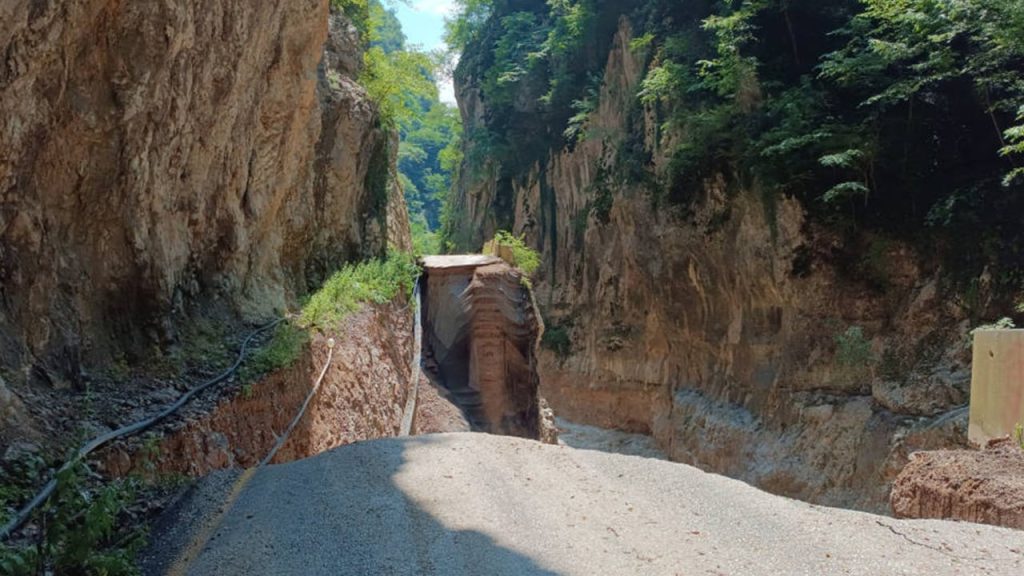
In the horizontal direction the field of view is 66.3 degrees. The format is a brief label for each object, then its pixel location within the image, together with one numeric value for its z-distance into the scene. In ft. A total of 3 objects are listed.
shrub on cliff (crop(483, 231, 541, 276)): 55.57
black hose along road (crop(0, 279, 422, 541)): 11.91
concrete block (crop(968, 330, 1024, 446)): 20.54
